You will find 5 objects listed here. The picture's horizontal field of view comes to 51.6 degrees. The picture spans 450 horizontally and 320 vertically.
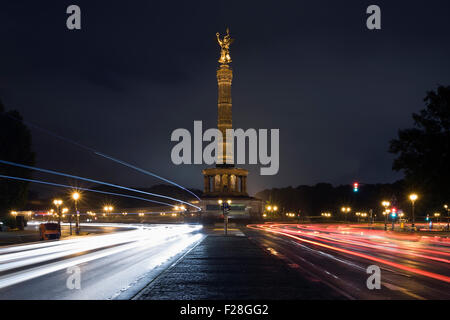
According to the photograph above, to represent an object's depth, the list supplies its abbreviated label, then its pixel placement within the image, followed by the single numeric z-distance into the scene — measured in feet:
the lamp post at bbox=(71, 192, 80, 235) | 145.48
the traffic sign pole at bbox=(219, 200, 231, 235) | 126.41
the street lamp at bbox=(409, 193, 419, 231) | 161.44
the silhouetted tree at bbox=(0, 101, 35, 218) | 173.88
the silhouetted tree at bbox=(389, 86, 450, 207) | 139.03
